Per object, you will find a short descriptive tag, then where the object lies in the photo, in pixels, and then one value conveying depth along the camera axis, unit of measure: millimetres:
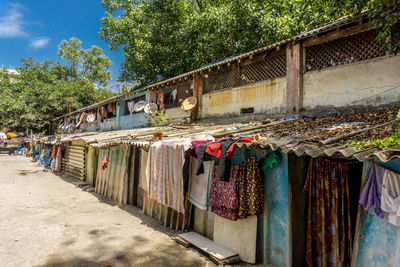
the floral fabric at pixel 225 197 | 5262
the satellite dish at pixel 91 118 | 22483
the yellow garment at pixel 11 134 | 37778
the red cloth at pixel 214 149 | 5121
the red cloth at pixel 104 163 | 11388
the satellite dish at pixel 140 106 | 15148
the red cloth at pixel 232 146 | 4887
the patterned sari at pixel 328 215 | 4527
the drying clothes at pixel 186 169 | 6393
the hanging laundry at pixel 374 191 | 3662
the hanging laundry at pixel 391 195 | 3408
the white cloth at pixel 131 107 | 16812
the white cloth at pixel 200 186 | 6246
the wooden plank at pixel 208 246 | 5388
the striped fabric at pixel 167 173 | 6680
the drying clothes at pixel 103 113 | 20438
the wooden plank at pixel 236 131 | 6348
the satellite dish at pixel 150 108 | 13835
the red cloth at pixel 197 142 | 5948
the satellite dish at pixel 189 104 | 11226
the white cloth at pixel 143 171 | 8172
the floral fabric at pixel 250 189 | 5105
